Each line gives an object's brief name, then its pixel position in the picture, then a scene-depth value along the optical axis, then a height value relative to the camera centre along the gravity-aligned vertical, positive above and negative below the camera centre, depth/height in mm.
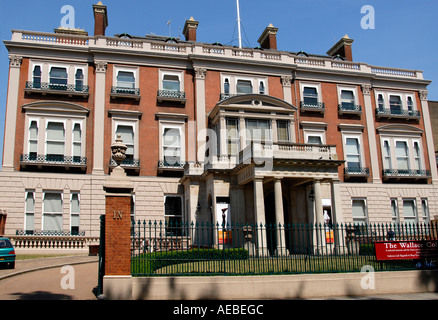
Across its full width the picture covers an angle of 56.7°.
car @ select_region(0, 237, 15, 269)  17919 -704
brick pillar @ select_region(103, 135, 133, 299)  12016 -107
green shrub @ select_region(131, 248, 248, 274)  12664 -881
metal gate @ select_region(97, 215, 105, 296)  12891 -573
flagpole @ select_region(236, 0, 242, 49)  36500 +18369
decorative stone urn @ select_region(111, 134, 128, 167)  13336 +2694
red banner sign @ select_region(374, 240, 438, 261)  14469 -981
